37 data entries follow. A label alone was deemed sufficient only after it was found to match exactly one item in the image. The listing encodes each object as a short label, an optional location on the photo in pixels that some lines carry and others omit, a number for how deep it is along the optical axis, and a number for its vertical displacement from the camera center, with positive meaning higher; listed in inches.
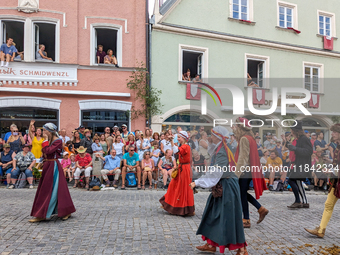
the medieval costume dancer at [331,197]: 223.6 -43.2
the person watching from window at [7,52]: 579.5 +145.3
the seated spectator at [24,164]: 454.0 -42.4
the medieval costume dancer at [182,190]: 289.3 -50.1
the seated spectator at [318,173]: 505.9 -60.4
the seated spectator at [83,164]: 458.3 -43.0
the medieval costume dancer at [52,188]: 259.3 -43.9
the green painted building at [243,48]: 653.9 +189.3
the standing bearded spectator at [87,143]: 490.9 -13.9
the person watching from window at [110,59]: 627.5 +142.8
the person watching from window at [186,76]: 669.2 +116.4
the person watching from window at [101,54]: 629.6 +152.1
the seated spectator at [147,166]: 468.4 -46.4
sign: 582.9 +109.6
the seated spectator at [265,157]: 496.6 -34.7
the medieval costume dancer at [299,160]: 324.2 -26.0
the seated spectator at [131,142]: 488.2 -12.2
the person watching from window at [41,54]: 602.6 +145.0
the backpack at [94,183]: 450.9 -67.1
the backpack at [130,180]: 471.2 -65.7
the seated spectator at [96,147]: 490.0 -19.7
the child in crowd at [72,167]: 468.1 -47.5
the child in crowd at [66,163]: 475.8 -42.3
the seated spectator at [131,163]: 467.2 -41.9
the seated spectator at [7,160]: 458.8 -37.9
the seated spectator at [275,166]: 497.4 -48.2
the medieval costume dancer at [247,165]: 257.8 -24.8
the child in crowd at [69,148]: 489.1 -21.2
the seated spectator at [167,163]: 478.9 -42.7
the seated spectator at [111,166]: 466.0 -46.9
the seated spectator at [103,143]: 502.1 -14.1
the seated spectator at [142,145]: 502.9 -17.2
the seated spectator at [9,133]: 508.7 +0.1
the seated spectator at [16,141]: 483.5 -11.6
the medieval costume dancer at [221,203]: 177.0 -38.7
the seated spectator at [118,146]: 491.7 -18.3
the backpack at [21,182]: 451.2 -66.2
